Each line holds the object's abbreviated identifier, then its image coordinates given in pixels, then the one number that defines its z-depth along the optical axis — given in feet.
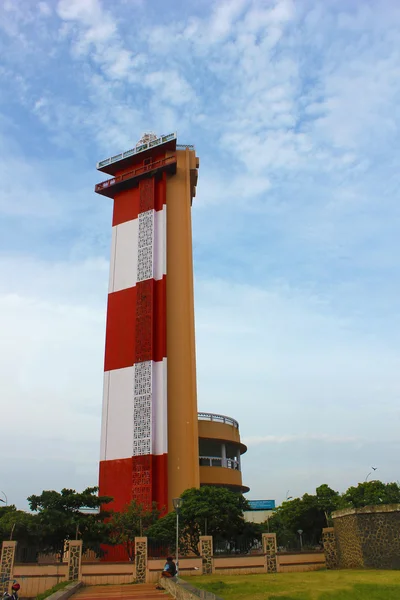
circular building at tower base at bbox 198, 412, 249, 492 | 133.90
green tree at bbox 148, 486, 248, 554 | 90.99
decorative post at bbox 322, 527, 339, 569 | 84.11
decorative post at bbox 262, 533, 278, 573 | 81.66
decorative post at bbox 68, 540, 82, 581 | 76.33
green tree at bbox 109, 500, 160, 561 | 95.30
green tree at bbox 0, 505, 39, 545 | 94.58
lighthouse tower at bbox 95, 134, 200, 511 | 111.45
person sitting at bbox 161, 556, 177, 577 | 60.49
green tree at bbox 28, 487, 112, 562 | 88.58
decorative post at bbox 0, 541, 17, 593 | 75.05
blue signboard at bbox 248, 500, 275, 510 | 236.84
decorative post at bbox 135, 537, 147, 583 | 76.38
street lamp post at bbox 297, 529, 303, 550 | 147.95
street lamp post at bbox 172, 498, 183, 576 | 69.87
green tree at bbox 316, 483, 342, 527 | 146.82
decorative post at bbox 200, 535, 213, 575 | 79.25
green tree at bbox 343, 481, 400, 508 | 152.05
